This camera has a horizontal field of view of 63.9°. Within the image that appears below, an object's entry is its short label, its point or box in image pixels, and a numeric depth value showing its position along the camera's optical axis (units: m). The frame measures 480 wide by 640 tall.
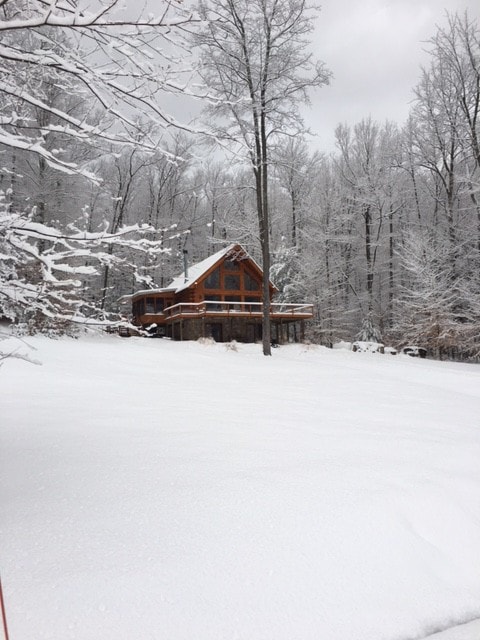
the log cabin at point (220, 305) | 21.28
